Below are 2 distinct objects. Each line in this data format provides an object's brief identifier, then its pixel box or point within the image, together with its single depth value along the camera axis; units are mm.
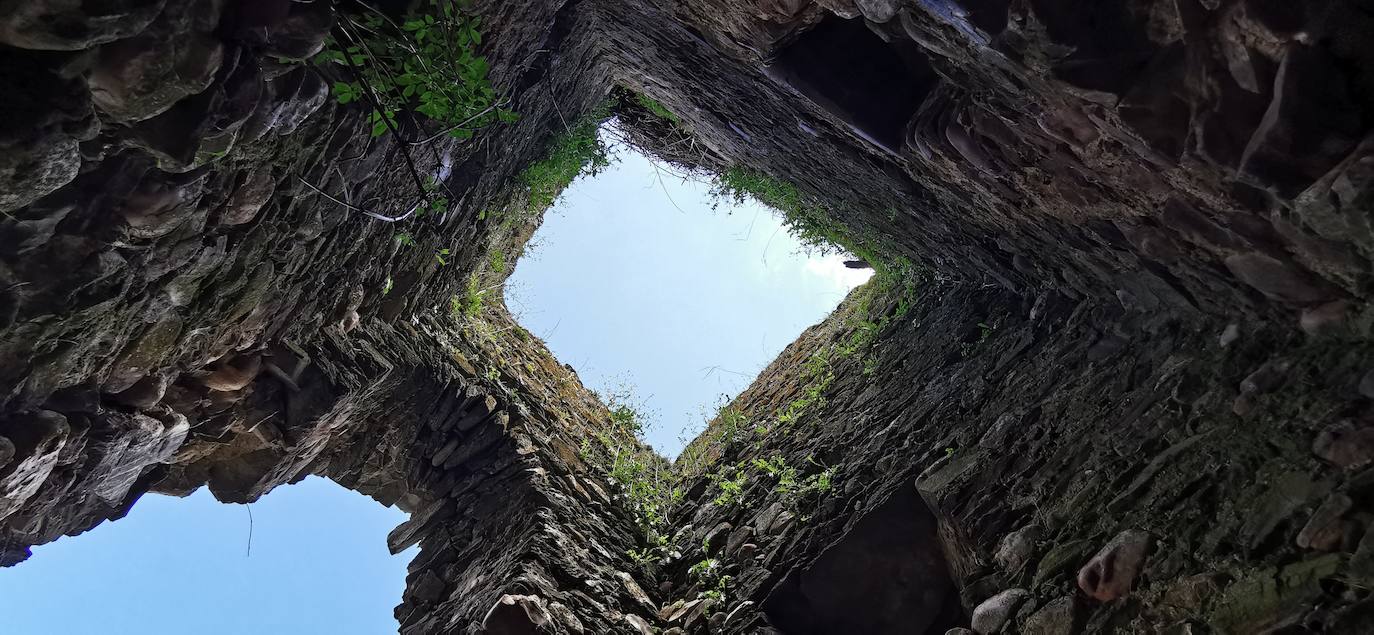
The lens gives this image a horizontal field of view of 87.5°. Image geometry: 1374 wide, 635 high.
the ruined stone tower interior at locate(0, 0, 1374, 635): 1758
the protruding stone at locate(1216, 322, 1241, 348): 2504
